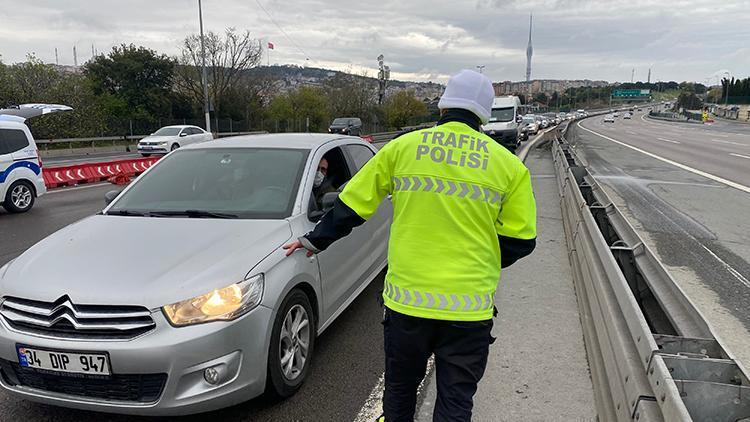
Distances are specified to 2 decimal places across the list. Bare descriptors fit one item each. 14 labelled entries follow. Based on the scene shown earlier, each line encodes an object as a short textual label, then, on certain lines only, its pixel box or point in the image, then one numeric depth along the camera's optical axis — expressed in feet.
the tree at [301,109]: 172.45
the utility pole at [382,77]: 205.50
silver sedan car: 8.90
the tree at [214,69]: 165.37
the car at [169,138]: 78.95
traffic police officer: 7.25
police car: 32.27
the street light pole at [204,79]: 118.24
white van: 77.51
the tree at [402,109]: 215.31
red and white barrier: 45.80
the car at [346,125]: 118.32
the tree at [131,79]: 139.13
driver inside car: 13.50
